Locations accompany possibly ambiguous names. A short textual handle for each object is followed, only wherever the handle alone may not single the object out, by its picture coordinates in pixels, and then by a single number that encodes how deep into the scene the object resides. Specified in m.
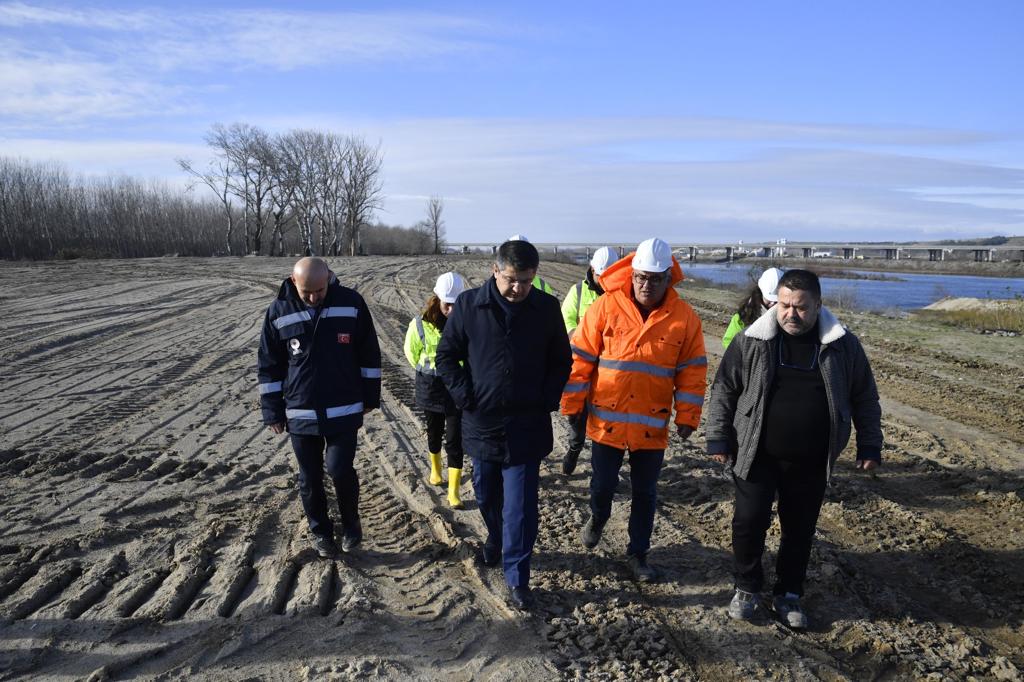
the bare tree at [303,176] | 52.59
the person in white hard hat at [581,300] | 5.95
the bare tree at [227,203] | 51.56
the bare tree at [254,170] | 51.47
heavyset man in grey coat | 3.56
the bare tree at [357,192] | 60.59
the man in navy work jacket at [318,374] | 4.30
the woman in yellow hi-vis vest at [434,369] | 5.36
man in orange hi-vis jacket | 4.01
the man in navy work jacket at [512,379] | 3.89
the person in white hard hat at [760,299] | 5.18
